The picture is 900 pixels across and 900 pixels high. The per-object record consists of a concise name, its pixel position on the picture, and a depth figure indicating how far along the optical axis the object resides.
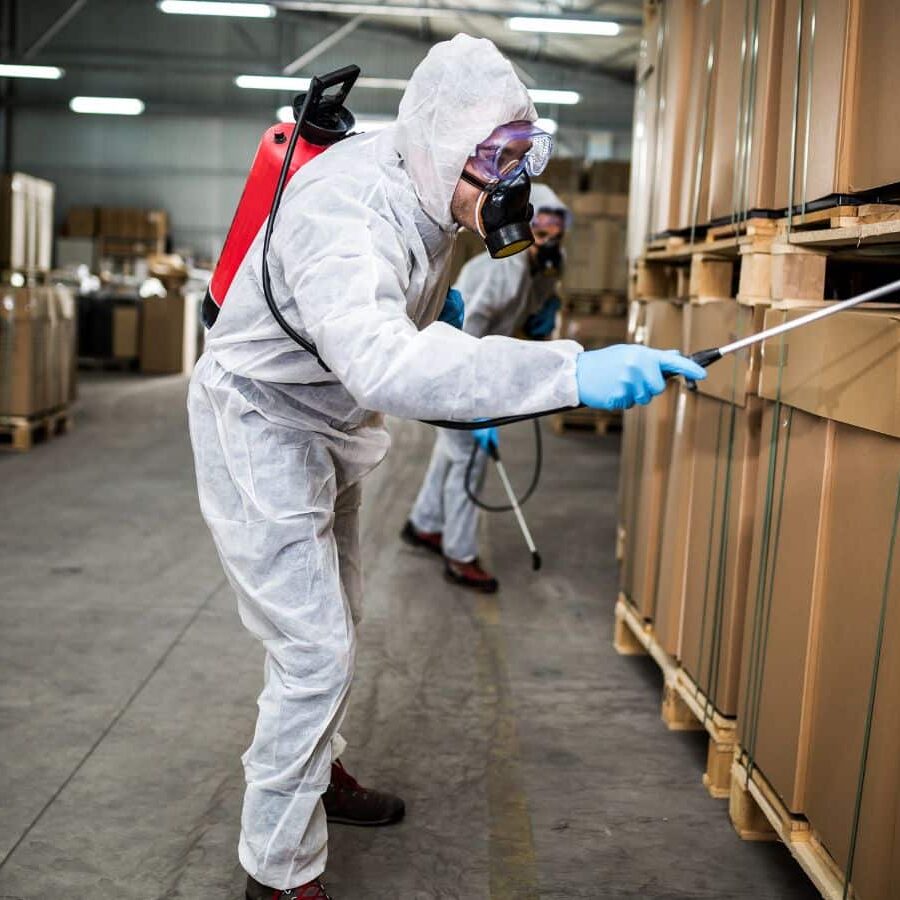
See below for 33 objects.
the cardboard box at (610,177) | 11.30
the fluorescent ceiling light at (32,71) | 17.64
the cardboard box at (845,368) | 2.09
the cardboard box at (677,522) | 3.47
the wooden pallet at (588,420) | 11.20
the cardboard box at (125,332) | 15.50
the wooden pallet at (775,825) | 2.31
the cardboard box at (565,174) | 11.30
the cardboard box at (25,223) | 9.34
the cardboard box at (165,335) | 15.21
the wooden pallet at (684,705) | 3.07
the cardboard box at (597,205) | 10.13
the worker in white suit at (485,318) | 5.01
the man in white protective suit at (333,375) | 1.94
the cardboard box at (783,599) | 2.46
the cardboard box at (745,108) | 2.87
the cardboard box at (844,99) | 2.30
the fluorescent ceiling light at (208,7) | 13.49
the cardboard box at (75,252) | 20.30
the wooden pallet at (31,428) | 8.50
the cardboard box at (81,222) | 20.41
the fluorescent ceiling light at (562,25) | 13.66
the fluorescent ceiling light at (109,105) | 19.59
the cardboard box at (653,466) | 3.75
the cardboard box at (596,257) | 10.38
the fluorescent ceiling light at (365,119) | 20.02
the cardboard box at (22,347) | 8.18
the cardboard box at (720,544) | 2.98
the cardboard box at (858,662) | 2.06
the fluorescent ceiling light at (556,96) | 17.39
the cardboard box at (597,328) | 10.60
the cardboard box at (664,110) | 3.77
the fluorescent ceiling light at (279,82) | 17.05
